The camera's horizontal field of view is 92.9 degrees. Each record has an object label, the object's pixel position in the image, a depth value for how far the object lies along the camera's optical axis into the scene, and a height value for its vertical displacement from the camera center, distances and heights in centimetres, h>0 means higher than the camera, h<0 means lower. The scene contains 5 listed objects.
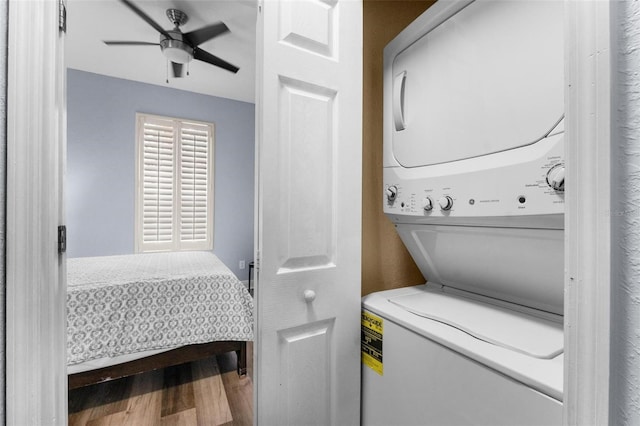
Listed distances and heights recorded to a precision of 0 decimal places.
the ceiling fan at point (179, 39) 246 +152
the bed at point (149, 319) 178 -68
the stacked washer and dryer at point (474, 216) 73 -1
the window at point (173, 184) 386 +37
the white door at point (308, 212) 101 +1
